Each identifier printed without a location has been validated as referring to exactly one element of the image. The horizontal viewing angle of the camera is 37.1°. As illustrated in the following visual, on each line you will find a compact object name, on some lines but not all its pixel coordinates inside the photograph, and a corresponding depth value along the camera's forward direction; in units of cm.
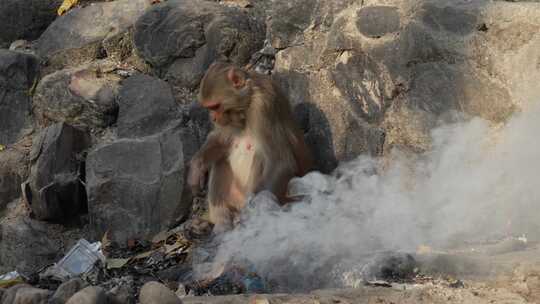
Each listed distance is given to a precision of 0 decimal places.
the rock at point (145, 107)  631
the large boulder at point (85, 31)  696
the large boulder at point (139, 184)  605
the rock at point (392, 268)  365
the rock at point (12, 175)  658
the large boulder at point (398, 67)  487
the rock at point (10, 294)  350
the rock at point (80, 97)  651
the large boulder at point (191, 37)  639
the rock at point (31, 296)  338
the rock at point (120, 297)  324
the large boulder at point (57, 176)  619
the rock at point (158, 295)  297
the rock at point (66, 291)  340
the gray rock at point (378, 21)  533
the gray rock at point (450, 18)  505
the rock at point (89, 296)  299
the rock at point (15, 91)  696
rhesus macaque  545
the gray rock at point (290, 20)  590
